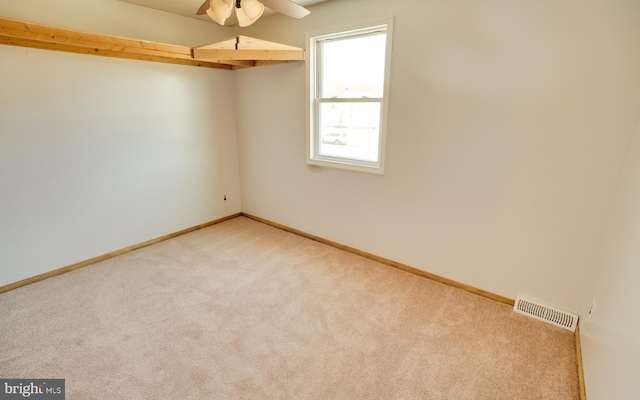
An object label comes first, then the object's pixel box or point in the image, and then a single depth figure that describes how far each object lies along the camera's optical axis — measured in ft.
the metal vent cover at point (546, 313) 7.37
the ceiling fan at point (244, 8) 5.73
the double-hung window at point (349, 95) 9.35
